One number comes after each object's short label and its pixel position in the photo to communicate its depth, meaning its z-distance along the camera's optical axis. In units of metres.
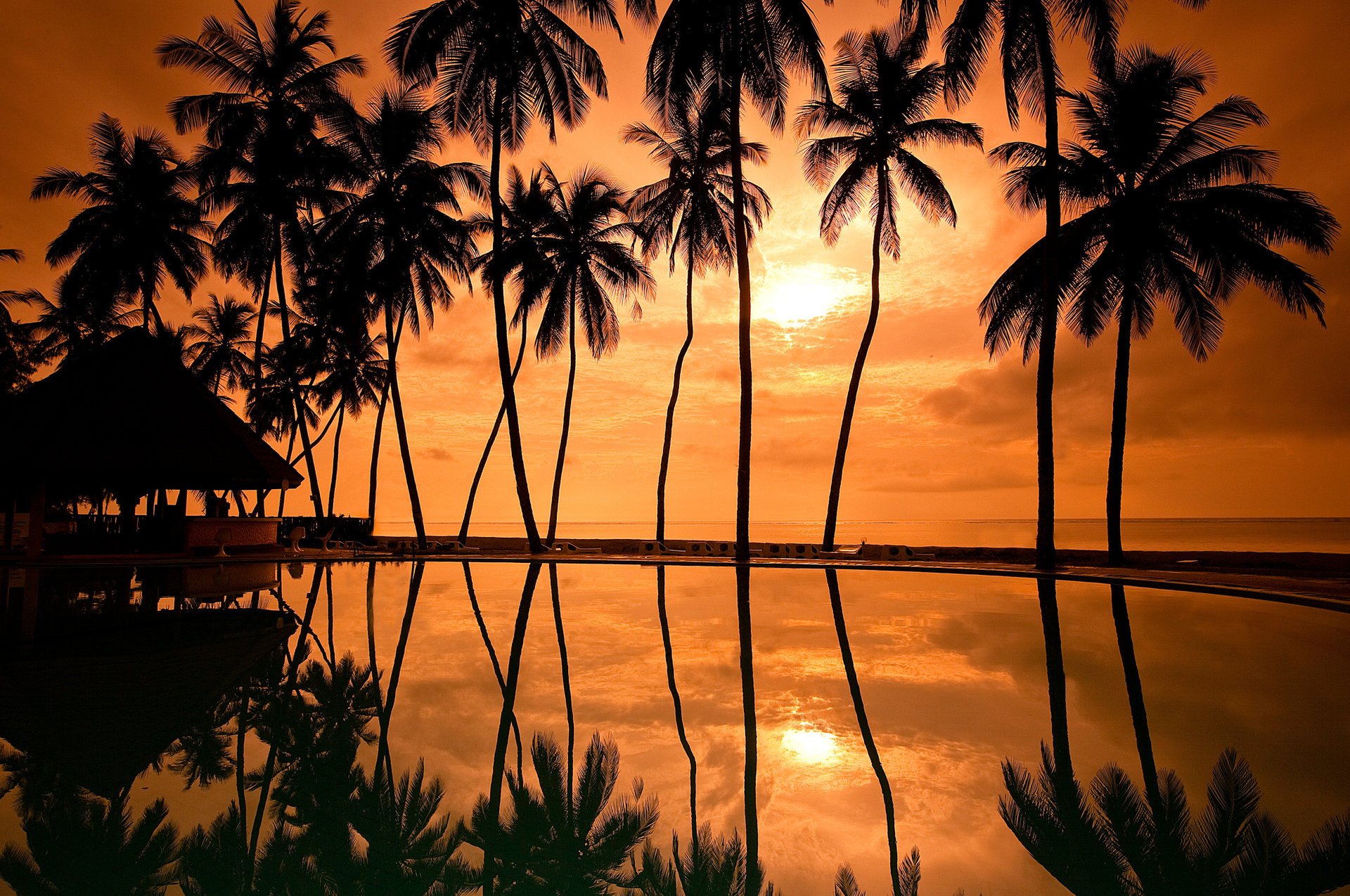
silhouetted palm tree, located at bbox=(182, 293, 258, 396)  40.31
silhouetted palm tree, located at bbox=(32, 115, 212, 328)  29.48
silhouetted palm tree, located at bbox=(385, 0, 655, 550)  21.20
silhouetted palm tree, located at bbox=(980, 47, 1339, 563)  18.06
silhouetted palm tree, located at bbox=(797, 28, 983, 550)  22.64
